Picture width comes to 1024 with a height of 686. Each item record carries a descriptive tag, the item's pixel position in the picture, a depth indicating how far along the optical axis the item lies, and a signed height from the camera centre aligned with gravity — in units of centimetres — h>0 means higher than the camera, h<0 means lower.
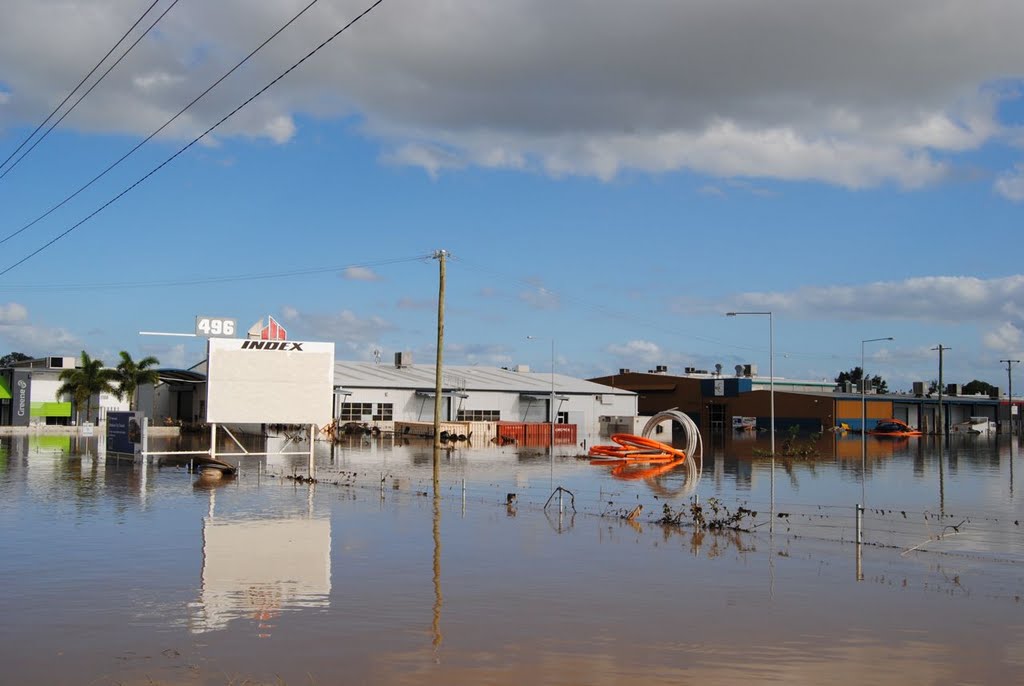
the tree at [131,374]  7962 +190
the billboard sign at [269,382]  3719 +65
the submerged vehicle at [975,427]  12069 -275
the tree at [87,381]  7875 +127
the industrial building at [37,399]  8319 -29
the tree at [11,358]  17241 +706
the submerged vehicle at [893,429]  10606 -274
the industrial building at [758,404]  10981 +1
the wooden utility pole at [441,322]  4801 +401
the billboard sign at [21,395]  8300 +5
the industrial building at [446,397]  7988 +30
